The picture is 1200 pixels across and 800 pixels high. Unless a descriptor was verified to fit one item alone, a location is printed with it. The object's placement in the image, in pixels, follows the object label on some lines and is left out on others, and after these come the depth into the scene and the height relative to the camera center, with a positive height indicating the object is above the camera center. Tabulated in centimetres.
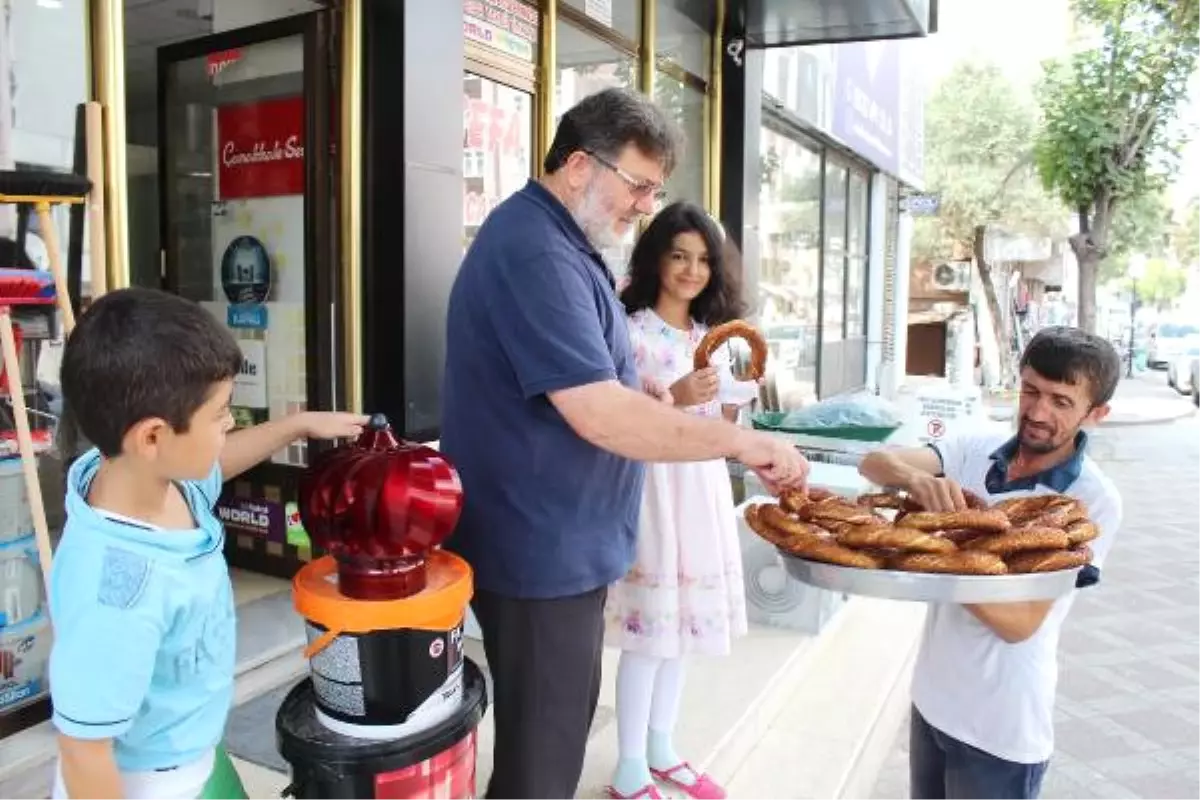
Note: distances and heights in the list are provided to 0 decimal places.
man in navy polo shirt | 176 -21
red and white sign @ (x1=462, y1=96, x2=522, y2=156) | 452 +100
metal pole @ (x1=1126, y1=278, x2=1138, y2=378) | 2840 +18
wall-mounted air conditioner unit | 2444 +143
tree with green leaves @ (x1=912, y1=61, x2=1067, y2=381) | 2686 +500
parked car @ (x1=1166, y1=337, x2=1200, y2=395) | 2164 -93
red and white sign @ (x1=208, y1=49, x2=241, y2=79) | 428 +123
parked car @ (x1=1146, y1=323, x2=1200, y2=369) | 2756 -27
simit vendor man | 196 -67
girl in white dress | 280 -72
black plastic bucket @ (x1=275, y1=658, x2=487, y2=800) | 153 -73
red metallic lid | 156 -32
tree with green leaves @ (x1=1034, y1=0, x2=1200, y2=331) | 1129 +285
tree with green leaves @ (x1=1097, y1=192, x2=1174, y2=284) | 1783 +255
